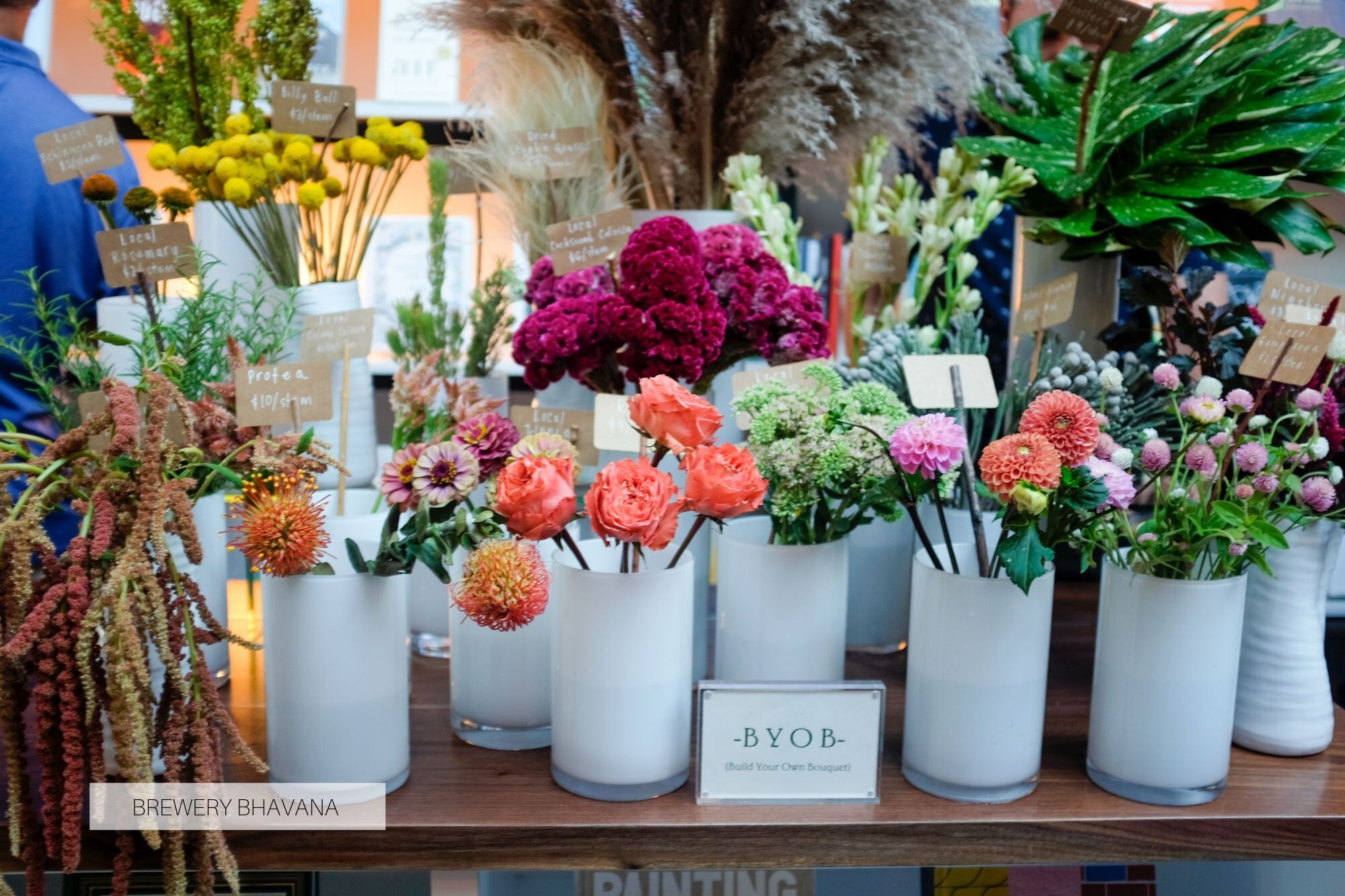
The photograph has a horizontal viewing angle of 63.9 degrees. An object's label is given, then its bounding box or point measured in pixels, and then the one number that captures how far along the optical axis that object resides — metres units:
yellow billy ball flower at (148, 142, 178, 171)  1.16
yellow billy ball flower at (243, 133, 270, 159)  1.12
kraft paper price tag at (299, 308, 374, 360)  0.99
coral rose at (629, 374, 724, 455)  0.76
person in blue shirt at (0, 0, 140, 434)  1.46
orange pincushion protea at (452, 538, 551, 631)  0.70
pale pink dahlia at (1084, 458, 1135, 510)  0.76
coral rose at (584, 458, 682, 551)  0.72
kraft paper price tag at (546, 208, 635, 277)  1.04
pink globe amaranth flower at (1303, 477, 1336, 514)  0.85
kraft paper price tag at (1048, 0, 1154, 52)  1.07
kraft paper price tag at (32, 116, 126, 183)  1.11
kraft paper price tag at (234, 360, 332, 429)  0.81
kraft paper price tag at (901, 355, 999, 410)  0.88
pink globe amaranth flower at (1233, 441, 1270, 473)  0.81
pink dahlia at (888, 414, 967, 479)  0.77
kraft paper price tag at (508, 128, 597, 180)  1.19
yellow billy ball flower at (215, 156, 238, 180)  1.11
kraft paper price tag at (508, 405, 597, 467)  1.04
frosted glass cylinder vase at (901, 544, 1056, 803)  0.79
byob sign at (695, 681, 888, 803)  0.80
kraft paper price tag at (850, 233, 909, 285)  1.33
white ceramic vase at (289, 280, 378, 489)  1.18
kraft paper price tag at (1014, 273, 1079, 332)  1.06
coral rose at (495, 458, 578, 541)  0.73
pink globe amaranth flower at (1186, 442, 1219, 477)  0.81
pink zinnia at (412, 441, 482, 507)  0.77
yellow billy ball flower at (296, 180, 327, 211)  1.11
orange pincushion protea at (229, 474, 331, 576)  0.71
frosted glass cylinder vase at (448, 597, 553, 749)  0.89
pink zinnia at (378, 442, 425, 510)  0.78
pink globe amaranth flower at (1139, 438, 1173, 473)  0.83
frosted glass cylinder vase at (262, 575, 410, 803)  0.76
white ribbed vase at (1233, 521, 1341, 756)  0.91
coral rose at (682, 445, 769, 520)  0.73
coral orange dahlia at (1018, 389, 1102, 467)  0.75
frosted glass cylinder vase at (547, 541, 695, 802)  0.78
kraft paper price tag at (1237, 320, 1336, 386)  0.89
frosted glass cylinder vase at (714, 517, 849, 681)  0.90
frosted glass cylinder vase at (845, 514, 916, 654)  1.10
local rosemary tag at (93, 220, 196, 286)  0.98
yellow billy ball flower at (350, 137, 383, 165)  1.17
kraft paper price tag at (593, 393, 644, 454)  0.95
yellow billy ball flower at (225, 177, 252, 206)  1.10
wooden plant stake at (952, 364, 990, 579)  0.80
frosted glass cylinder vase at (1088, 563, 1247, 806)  0.80
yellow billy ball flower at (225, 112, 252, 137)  1.16
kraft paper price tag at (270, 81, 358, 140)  1.14
